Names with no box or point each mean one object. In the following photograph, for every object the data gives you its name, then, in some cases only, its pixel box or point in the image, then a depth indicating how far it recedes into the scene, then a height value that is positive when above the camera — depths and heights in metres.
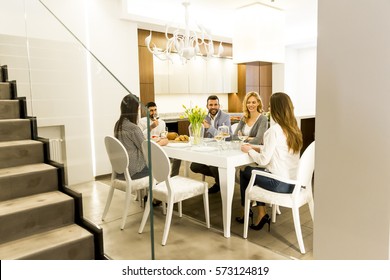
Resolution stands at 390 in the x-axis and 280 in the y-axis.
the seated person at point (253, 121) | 3.63 -0.24
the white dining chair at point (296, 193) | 2.60 -0.80
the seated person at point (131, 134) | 2.13 -0.22
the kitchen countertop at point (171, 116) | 6.25 -0.31
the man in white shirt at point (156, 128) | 4.04 -0.34
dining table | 2.80 -0.54
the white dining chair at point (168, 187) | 2.68 -0.77
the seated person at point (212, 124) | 4.10 -0.30
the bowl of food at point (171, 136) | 3.95 -0.42
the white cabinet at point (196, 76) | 6.40 +0.57
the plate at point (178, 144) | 3.38 -0.46
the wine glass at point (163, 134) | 3.60 -0.36
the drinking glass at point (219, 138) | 3.16 -0.37
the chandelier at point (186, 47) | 3.90 +0.69
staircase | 2.01 -0.70
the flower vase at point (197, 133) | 3.41 -0.34
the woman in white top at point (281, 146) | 2.72 -0.39
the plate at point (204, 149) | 3.08 -0.46
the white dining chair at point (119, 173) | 2.35 -0.54
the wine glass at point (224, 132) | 3.17 -0.31
